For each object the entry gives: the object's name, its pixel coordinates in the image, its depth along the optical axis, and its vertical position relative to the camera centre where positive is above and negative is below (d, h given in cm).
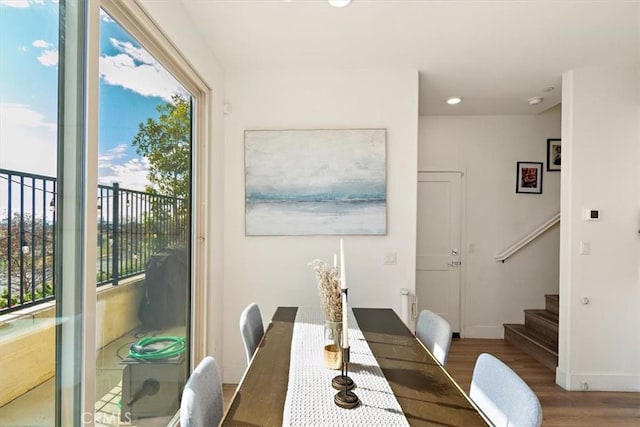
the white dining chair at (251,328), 180 -67
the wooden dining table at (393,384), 106 -65
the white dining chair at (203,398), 101 -61
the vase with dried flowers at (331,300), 149 -40
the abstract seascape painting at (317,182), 287 +24
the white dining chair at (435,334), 170 -66
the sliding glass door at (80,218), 103 -3
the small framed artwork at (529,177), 412 +42
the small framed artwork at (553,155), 411 +69
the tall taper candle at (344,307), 110 -32
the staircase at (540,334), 332 -131
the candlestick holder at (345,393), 111 -63
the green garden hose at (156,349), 179 -81
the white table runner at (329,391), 104 -64
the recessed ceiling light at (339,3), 197 +121
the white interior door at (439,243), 416 -39
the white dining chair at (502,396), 104 -62
